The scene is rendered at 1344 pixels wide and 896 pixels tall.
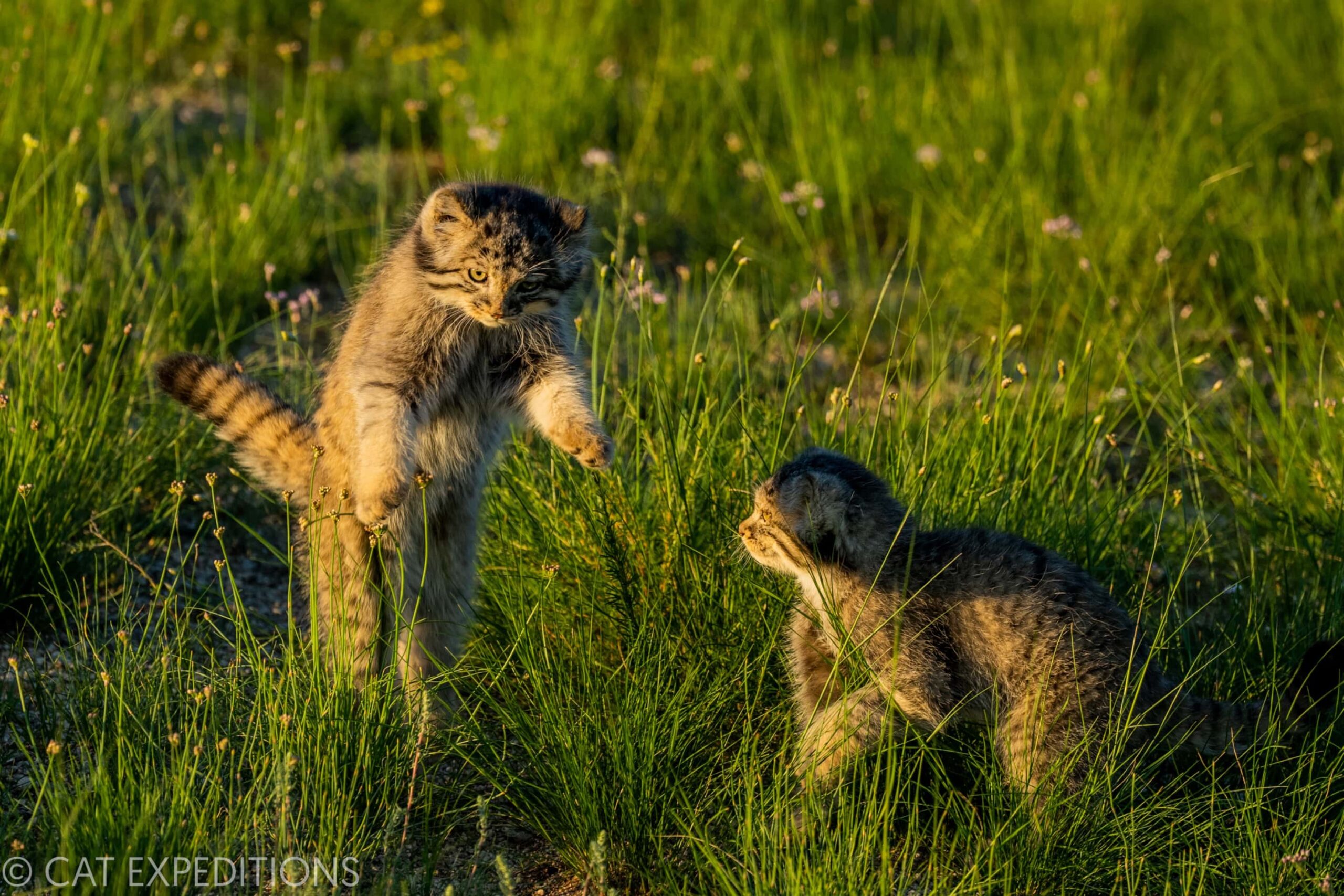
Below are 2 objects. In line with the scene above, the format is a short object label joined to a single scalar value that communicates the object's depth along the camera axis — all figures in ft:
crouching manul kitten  25.43
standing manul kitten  28.60
